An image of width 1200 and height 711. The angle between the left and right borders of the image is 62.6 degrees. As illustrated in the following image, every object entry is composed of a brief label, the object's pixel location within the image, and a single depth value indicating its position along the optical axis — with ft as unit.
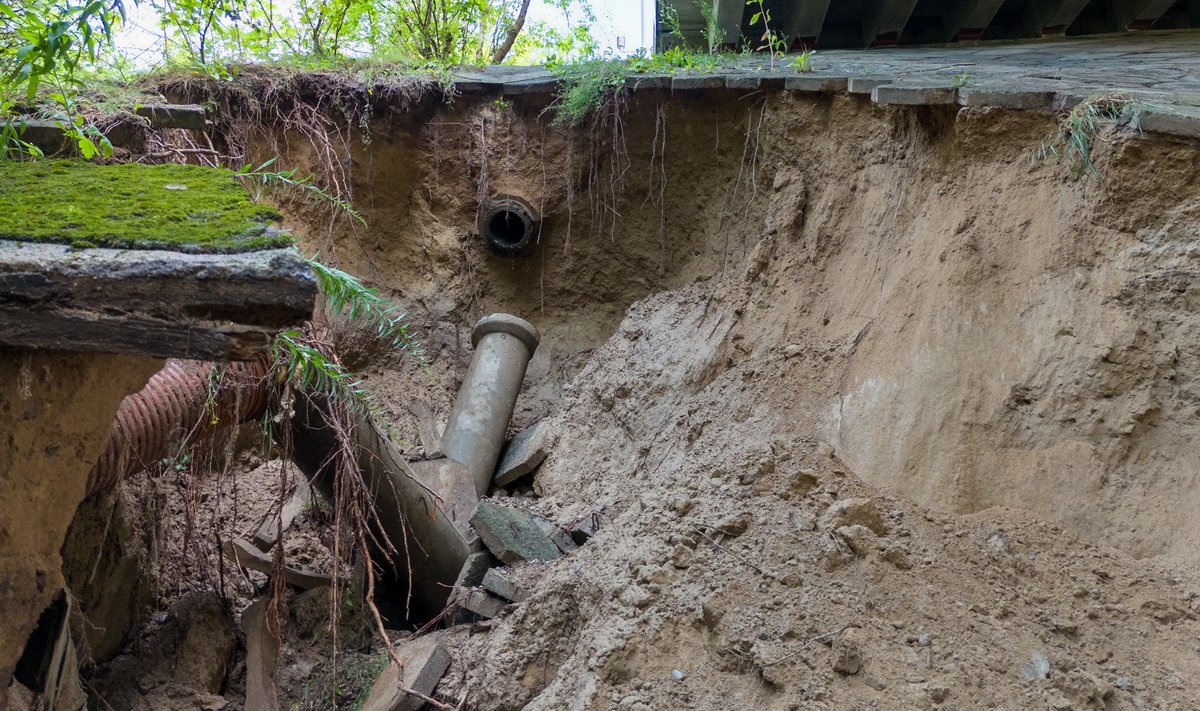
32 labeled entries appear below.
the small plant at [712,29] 23.19
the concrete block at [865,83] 16.21
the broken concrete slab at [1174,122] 10.97
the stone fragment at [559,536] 16.69
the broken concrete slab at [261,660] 14.26
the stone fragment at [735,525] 12.06
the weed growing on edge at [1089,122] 11.65
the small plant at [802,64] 19.74
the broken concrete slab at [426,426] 22.11
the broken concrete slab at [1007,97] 12.82
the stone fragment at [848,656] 9.98
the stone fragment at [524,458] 21.03
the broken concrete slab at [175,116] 14.60
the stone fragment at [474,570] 15.31
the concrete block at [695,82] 20.66
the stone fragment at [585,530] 16.49
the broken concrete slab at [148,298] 6.96
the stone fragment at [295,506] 18.08
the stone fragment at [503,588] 14.66
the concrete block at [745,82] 20.10
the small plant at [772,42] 21.67
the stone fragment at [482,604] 14.65
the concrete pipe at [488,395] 21.07
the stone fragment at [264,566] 16.10
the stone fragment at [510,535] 15.74
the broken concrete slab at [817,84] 17.58
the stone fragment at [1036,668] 9.59
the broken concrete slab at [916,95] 14.12
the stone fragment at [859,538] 11.07
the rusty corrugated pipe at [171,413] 11.39
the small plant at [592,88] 21.42
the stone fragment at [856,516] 11.39
